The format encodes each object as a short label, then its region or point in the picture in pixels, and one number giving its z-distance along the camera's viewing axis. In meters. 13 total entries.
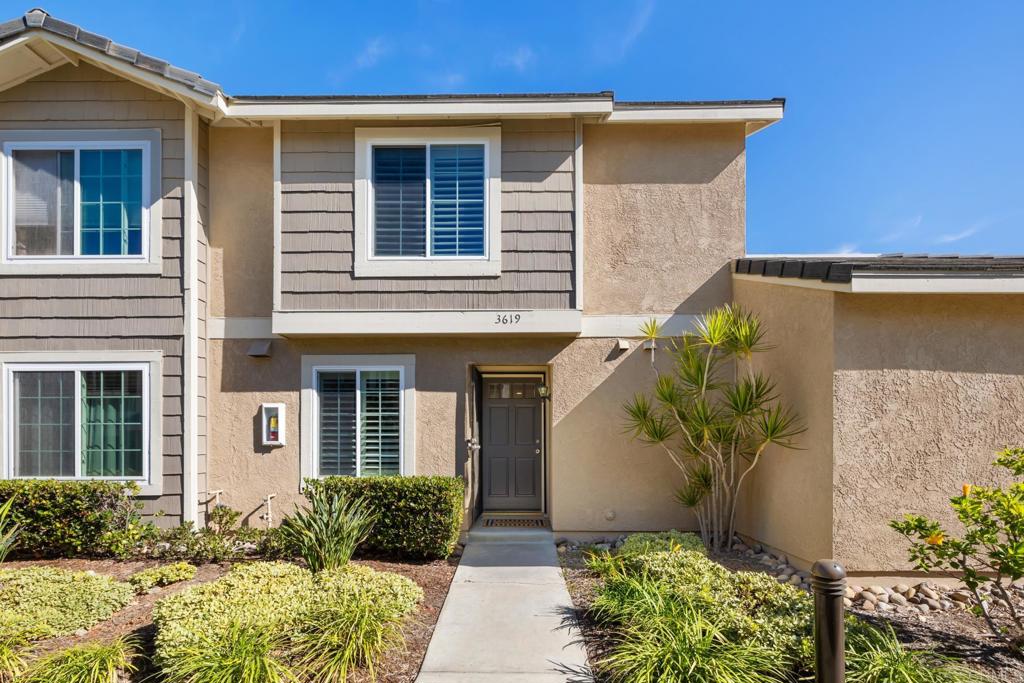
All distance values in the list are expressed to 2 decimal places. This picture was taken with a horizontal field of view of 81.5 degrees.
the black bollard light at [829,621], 3.50
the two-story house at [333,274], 7.87
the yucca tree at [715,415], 7.17
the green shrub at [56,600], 5.02
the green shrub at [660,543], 6.85
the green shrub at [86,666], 4.20
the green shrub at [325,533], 6.19
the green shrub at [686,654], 4.02
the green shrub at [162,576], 6.16
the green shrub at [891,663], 4.02
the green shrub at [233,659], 4.02
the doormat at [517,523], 8.66
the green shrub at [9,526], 7.07
